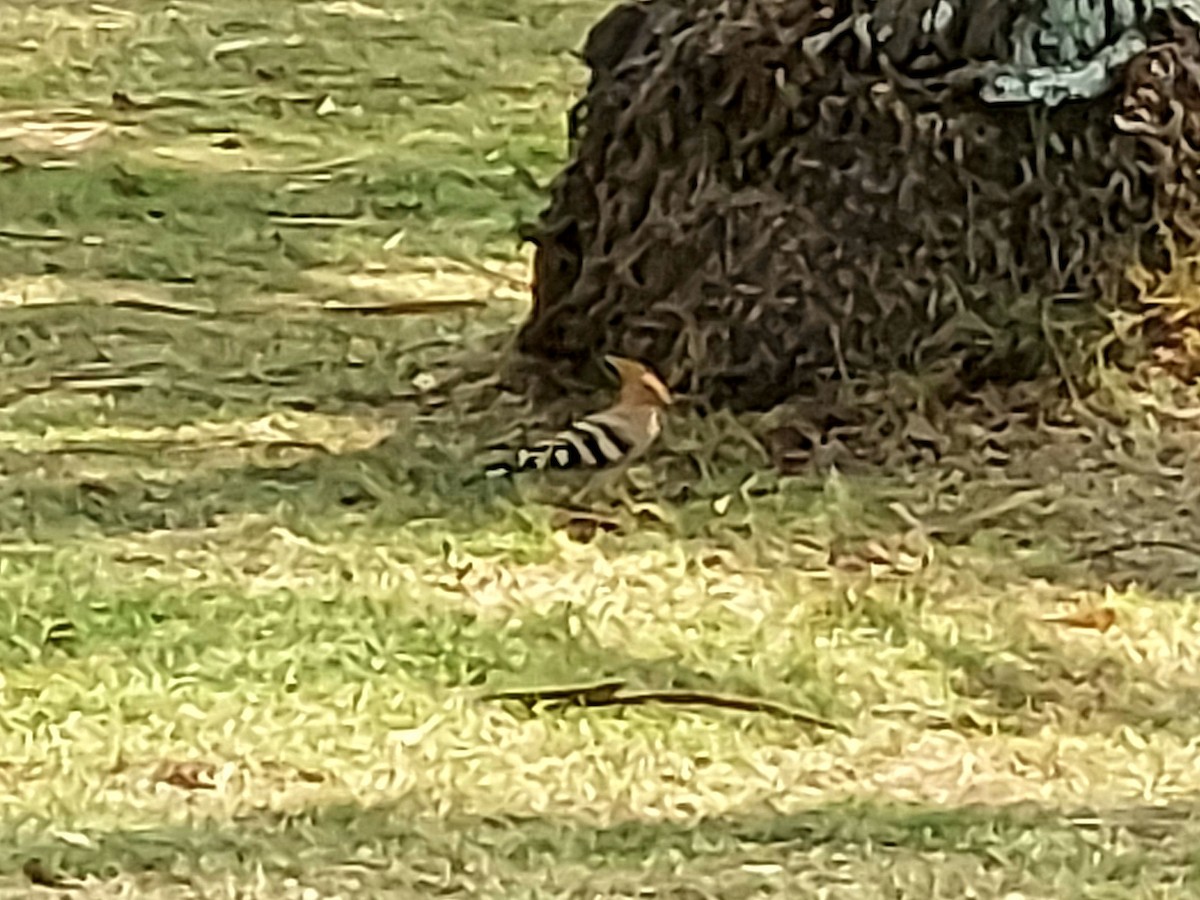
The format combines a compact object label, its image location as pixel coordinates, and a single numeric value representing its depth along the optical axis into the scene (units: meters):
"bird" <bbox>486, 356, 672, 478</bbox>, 6.38
